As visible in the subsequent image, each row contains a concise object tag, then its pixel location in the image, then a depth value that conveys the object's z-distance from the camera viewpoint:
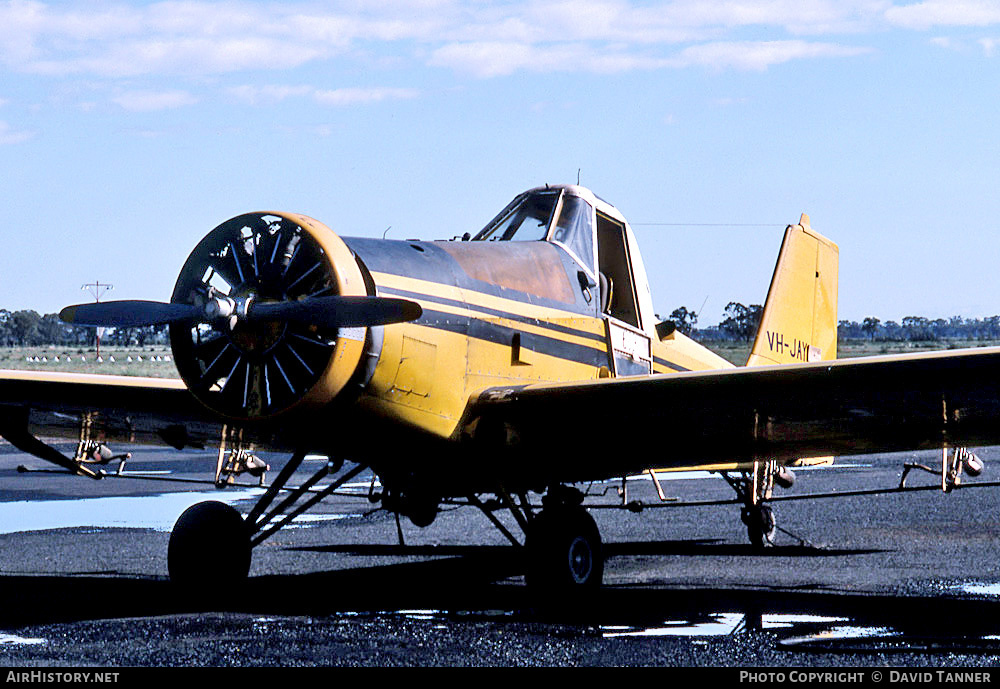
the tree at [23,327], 176.81
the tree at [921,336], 171.75
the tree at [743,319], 109.84
